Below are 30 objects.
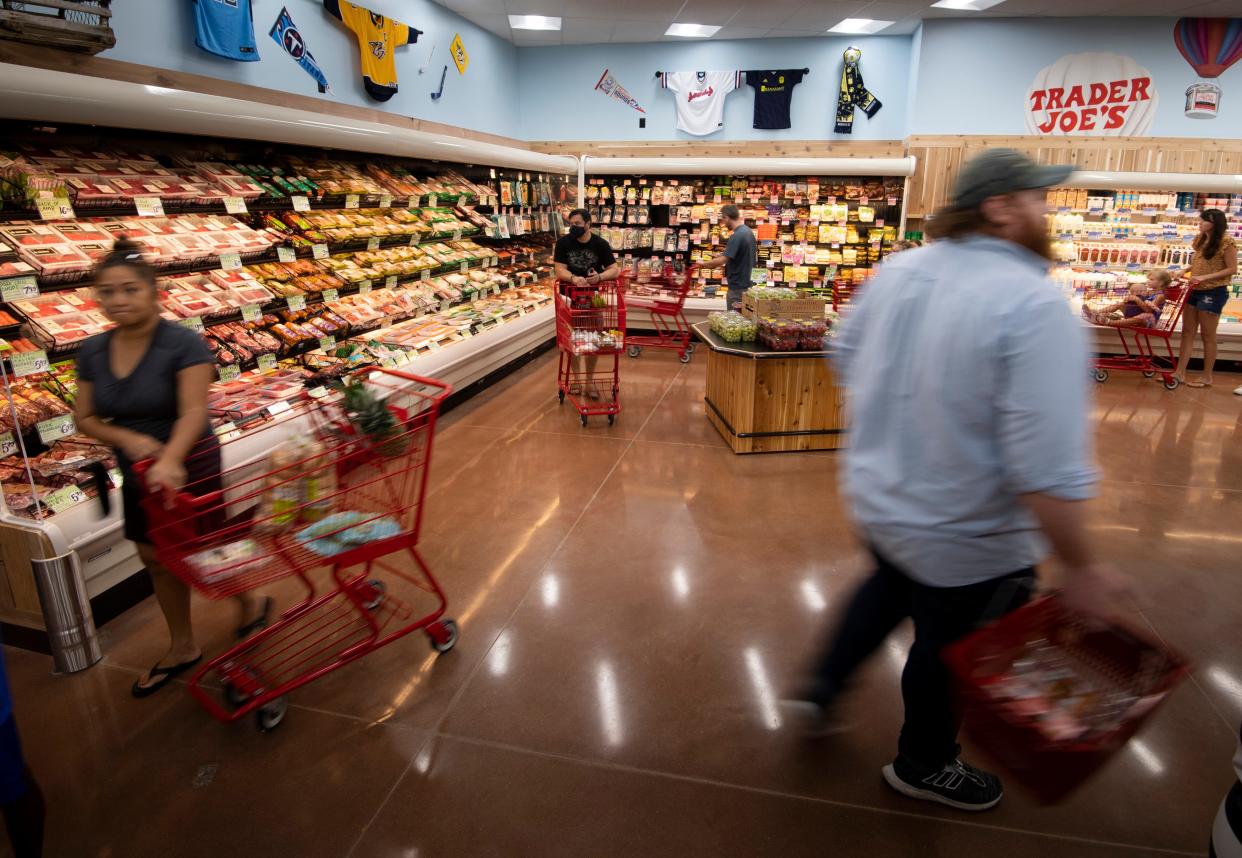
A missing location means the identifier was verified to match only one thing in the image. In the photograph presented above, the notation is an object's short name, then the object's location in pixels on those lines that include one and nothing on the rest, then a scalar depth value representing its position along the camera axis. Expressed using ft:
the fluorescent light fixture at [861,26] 32.01
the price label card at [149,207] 13.08
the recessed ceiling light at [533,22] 32.35
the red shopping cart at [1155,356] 24.52
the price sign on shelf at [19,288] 10.21
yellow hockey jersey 24.11
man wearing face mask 21.24
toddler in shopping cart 24.58
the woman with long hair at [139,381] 7.91
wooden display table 17.24
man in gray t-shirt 24.88
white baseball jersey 36.06
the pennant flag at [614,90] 37.47
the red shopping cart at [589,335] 19.61
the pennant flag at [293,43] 21.27
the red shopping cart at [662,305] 28.25
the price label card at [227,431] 12.60
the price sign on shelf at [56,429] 10.65
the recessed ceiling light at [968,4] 29.30
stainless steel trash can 9.25
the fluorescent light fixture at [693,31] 33.30
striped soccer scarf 34.63
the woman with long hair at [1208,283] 23.00
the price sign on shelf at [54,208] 11.55
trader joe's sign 31.71
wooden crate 10.85
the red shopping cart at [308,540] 7.79
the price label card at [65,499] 9.93
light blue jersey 18.21
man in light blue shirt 4.94
